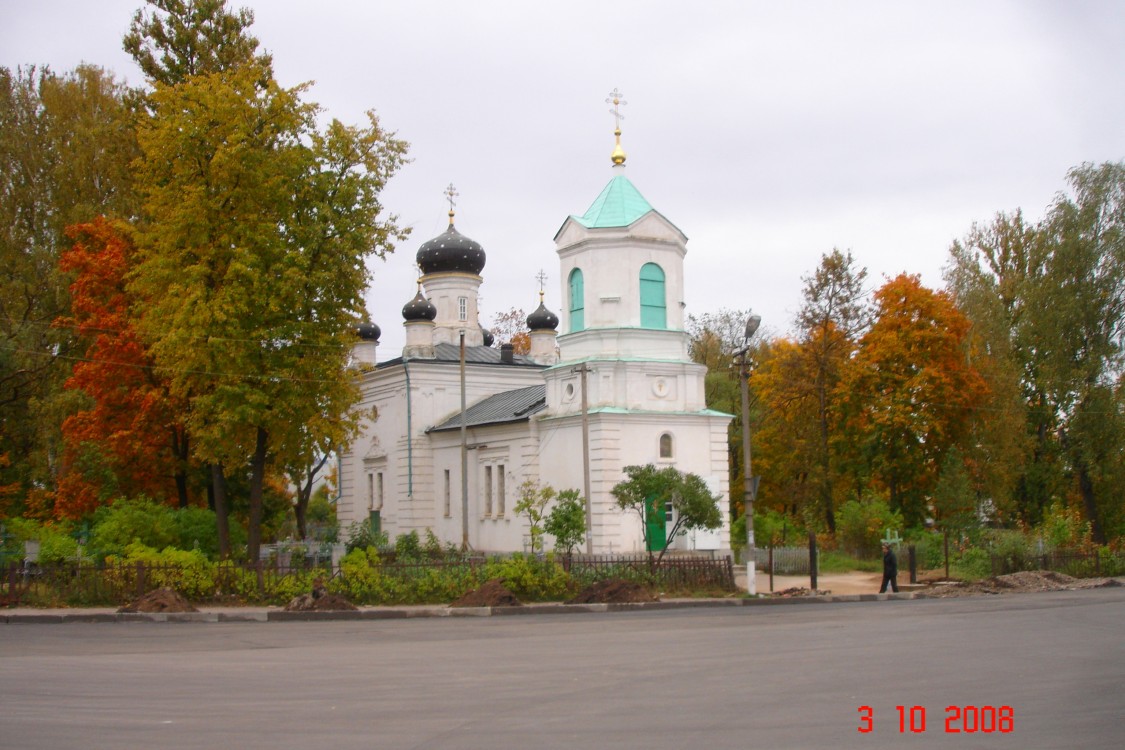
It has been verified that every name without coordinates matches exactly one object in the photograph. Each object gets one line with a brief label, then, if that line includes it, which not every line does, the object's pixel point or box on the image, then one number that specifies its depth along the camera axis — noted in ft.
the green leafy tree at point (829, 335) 142.51
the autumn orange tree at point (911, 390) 133.69
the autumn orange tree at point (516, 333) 208.23
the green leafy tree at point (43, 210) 116.67
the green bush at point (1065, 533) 109.47
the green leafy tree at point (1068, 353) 126.00
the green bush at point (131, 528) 88.48
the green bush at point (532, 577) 78.64
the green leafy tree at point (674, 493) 86.84
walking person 87.45
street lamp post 82.58
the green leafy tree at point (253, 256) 89.81
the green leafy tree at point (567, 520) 89.25
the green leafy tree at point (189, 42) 110.93
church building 111.34
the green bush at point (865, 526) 122.01
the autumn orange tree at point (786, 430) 145.07
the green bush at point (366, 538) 125.92
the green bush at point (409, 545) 121.53
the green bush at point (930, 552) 109.81
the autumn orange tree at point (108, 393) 102.17
